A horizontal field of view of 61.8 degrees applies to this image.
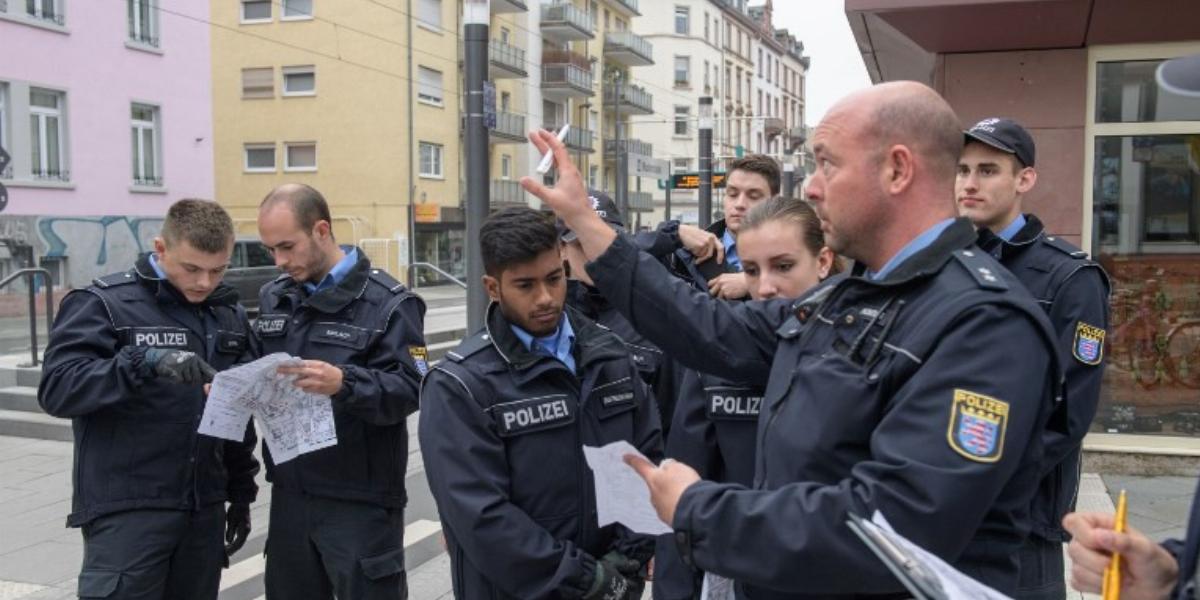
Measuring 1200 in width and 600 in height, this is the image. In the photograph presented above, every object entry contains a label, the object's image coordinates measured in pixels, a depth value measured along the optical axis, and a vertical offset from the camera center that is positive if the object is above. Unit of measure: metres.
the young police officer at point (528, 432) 2.62 -0.58
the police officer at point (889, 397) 1.70 -0.31
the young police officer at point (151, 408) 3.29 -0.64
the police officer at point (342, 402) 3.46 -0.62
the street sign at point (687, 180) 18.48 +0.76
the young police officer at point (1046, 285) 2.86 -0.20
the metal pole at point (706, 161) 14.61 +0.89
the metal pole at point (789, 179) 20.00 +0.89
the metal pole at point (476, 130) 5.67 +0.52
